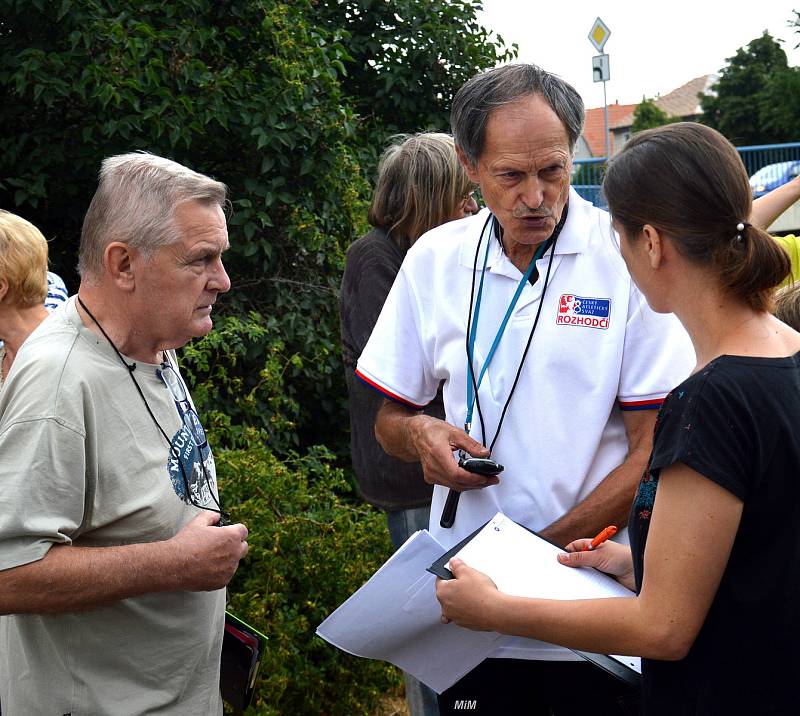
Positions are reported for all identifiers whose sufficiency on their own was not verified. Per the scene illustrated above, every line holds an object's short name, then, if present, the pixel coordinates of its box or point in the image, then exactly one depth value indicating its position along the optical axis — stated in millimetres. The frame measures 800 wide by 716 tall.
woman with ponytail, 1536
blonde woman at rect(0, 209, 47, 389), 2908
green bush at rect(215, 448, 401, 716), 3605
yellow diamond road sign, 12948
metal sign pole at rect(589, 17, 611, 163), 12477
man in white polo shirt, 2205
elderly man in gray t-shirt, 1930
